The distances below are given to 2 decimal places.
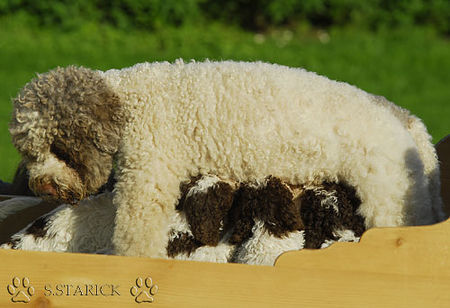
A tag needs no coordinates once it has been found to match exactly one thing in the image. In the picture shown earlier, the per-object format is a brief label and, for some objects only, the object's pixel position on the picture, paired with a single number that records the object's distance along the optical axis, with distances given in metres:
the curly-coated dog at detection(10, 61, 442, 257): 4.77
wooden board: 4.47
